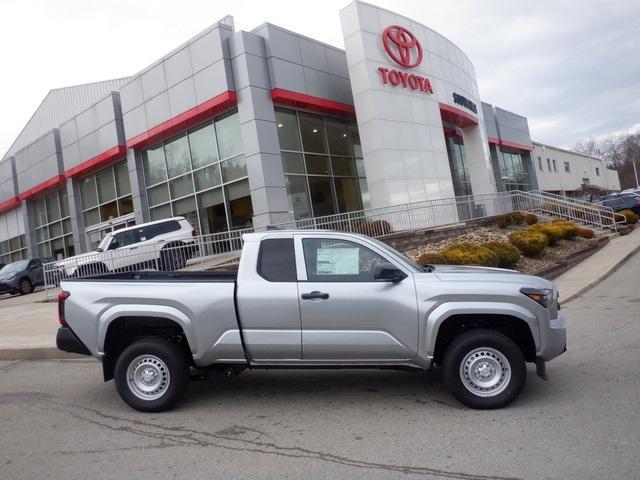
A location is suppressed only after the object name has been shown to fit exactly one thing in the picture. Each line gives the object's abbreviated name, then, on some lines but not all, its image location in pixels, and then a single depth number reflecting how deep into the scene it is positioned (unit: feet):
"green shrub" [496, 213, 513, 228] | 61.87
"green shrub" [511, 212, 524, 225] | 62.69
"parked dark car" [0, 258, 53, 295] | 67.56
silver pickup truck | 15.56
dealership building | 59.88
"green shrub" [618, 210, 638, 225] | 76.94
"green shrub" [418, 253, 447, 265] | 40.83
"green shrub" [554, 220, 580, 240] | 55.47
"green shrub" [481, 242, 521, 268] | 42.80
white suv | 52.21
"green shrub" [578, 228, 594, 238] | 59.30
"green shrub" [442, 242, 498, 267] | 39.70
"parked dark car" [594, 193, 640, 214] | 93.20
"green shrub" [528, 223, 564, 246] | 52.95
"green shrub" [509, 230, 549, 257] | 47.93
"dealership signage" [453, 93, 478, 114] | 82.56
